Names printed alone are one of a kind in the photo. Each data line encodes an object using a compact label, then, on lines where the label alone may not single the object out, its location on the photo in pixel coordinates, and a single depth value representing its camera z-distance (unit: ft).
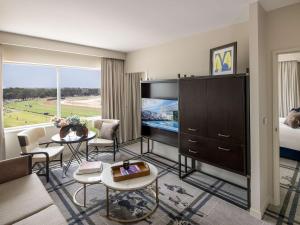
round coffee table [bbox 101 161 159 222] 6.73
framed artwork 8.36
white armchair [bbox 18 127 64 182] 9.93
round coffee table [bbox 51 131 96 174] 10.71
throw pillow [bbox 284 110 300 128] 13.66
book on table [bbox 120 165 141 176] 7.57
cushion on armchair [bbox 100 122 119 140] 13.44
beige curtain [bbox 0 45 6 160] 10.88
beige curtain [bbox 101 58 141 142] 15.92
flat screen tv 11.75
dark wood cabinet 7.65
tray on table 7.24
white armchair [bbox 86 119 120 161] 12.99
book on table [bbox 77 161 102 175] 8.27
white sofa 5.23
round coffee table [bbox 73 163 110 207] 7.61
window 12.64
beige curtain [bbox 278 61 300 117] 19.36
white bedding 12.18
